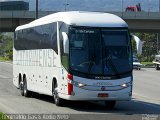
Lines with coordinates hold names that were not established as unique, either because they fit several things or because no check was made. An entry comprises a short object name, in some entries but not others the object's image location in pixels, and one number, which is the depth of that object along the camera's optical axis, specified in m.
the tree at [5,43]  168.57
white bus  17.64
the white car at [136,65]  60.41
